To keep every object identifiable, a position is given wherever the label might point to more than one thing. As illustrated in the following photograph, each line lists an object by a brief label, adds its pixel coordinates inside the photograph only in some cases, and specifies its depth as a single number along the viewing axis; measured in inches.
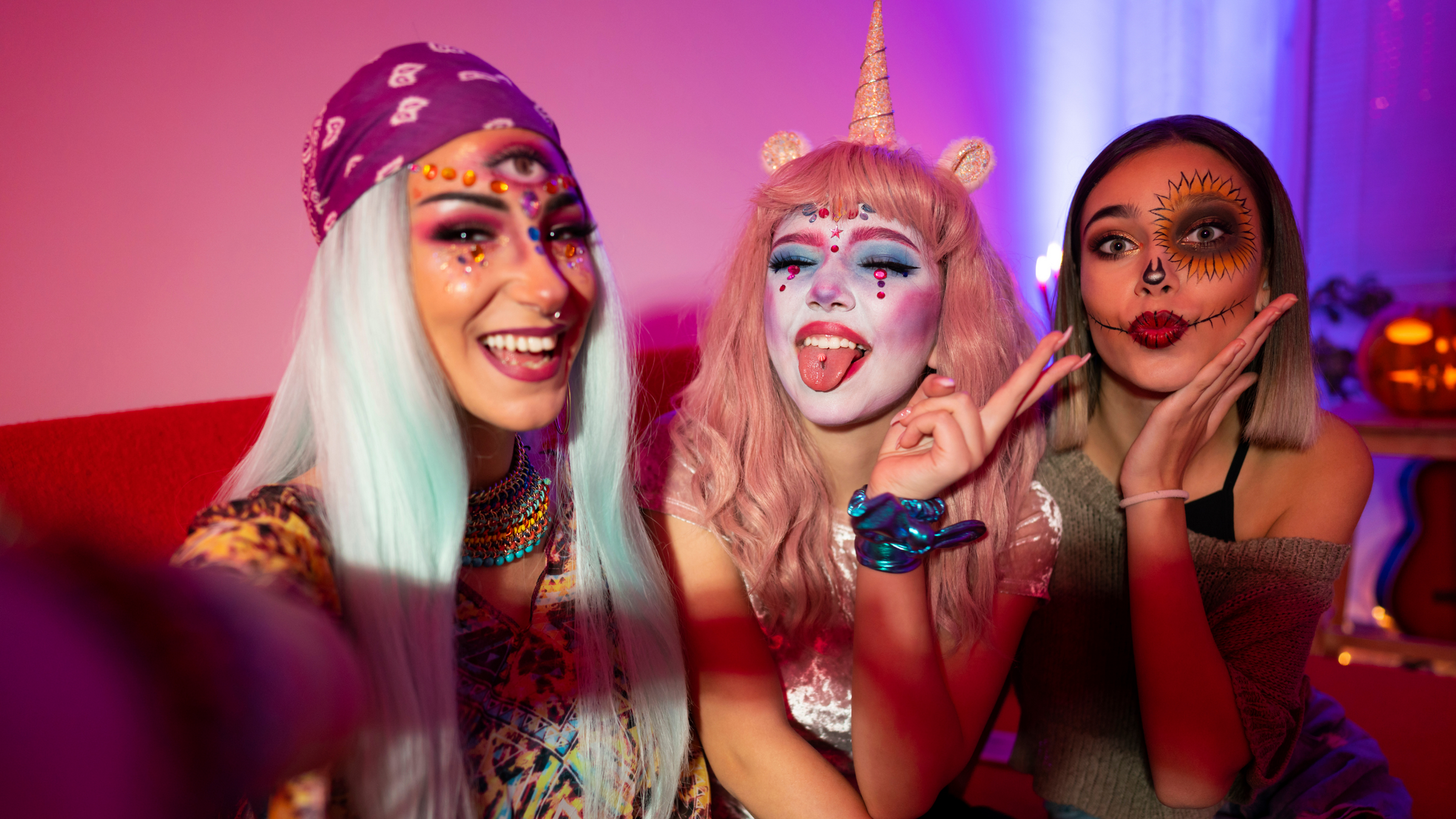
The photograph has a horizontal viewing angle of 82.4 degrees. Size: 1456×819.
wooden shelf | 118.2
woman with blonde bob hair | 52.7
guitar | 128.2
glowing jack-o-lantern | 116.7
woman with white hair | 32.8
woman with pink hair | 48.5
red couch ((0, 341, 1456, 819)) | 38.2
